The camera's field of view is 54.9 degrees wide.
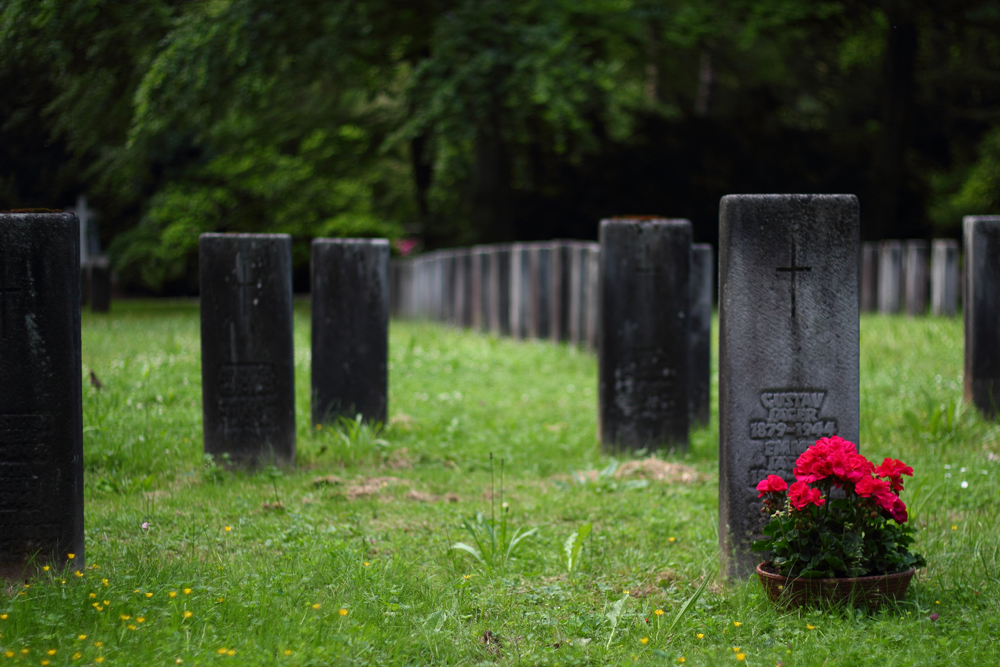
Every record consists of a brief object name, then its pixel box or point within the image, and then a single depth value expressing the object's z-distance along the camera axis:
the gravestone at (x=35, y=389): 4.13
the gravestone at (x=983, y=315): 7.69
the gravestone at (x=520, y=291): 14.91
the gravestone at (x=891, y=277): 19.05
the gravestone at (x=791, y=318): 4.26
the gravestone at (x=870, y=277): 19.92
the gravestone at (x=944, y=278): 16.66
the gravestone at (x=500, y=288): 15.91
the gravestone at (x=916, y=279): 18.19
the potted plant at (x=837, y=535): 3.89
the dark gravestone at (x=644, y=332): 7.10
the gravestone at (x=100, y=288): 18.61
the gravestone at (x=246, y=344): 6.45
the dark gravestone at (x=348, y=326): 7.71
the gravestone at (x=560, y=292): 13.46
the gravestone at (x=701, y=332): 7.96
